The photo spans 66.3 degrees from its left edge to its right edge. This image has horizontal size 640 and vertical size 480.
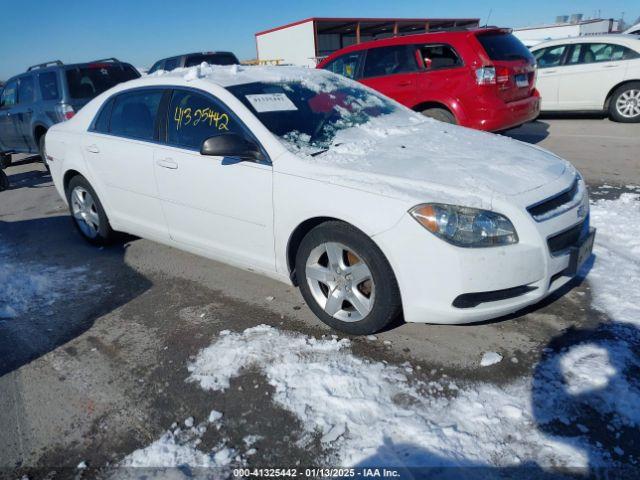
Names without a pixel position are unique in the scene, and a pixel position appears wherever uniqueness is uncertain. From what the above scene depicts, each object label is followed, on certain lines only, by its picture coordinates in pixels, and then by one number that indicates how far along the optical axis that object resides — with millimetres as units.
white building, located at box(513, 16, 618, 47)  29938
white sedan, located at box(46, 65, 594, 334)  2523
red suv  6570
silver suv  8156
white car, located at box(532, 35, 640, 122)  8961
